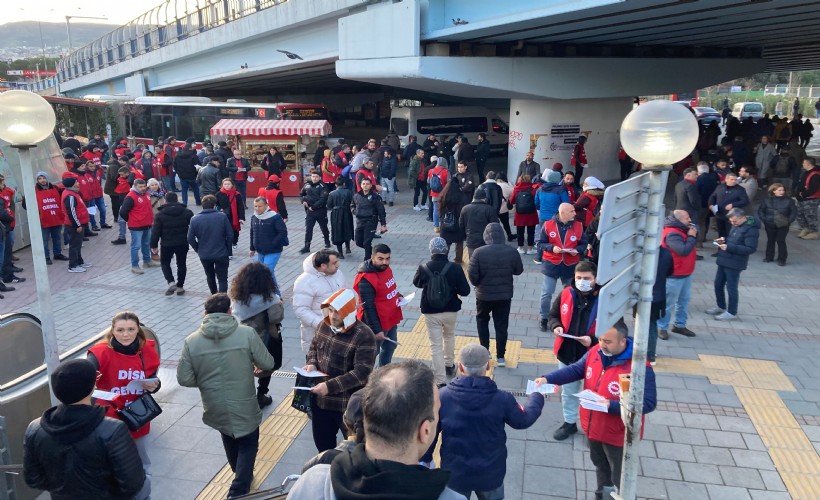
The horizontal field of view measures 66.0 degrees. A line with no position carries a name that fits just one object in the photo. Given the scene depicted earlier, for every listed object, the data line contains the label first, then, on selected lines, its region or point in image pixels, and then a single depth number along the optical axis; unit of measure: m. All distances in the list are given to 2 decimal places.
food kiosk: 19.42
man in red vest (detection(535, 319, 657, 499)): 4.18
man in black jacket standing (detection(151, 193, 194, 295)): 9.49
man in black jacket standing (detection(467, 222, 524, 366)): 6.75
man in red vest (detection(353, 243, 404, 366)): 6.05
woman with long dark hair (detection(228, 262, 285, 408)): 5.78
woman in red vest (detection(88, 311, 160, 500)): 4.67
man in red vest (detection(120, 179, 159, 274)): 10.83
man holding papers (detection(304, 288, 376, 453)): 4.42
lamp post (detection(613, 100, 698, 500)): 3.12
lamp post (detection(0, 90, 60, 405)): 4.33
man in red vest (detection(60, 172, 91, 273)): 11.19
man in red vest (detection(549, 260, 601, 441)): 5.58
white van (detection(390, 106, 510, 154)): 24.61
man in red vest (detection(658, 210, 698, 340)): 7.52
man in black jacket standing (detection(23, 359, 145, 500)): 3.37
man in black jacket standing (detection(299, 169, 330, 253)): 11.91
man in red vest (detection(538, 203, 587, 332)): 7.97
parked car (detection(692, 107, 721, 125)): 31.50
